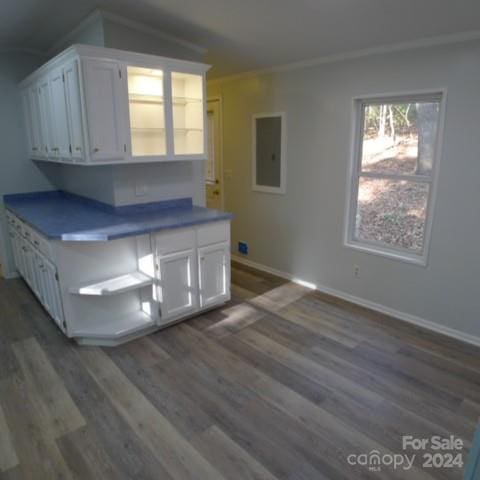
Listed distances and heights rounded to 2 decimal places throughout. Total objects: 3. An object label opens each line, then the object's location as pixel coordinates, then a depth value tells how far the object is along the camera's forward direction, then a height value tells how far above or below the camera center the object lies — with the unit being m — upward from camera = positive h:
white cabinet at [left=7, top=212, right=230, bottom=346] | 2.81 -1.00
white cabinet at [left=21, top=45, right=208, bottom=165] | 2.68 +0.36
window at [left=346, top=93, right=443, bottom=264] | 3.08 -0.19
